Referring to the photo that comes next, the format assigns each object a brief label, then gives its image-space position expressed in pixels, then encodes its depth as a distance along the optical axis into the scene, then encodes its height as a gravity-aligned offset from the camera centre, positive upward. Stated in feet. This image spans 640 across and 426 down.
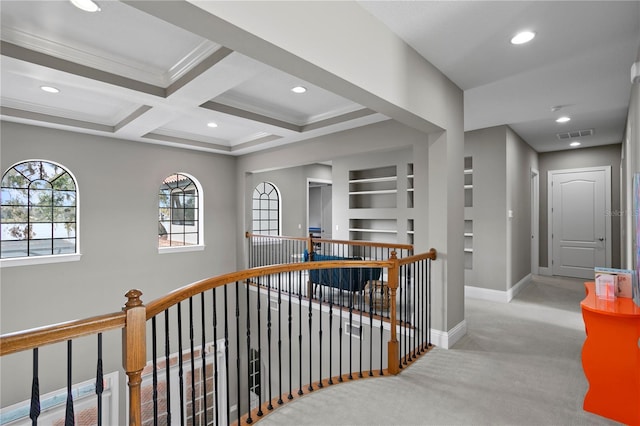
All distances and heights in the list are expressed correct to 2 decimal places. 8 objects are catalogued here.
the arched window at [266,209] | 26.40 +0.61
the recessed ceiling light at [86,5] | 6.83 +4.51
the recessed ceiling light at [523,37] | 8.05 +4.48
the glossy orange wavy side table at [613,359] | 6.42 -2.93
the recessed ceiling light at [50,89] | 11.53 +4.58
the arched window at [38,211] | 14.67 +0.30
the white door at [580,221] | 20.16 -0.37
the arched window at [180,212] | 19.95 +0.30
